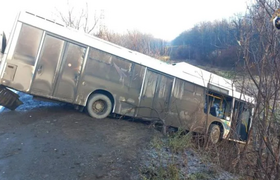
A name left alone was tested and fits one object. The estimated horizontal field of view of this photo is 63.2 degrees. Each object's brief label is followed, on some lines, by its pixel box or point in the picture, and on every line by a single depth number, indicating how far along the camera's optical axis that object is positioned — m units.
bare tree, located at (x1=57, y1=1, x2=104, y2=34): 18.52
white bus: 6.29
